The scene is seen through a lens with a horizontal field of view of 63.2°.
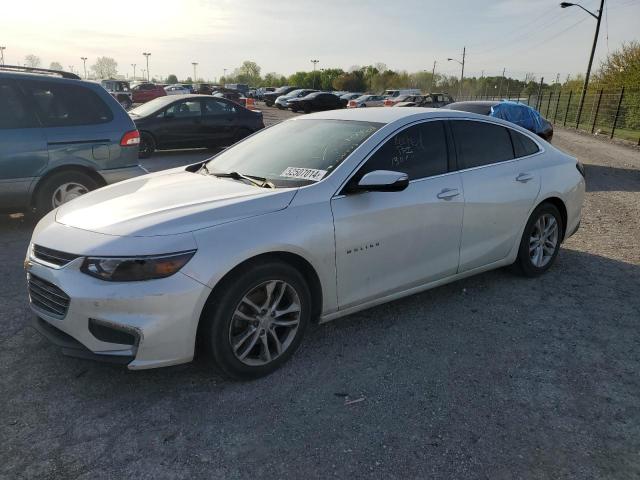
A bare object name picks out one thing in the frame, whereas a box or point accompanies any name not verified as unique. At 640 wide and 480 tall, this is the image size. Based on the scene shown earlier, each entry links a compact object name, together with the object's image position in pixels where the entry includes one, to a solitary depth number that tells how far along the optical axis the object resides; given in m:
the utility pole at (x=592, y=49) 27.20
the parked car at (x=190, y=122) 12.78
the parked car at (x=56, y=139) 5.73
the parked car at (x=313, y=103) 32.50
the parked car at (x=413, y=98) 22.61
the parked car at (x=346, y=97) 40.06
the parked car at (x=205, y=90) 35.83
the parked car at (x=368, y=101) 31.96
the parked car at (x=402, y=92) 36.98
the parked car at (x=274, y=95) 44.53
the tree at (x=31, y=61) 129.18
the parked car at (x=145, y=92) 36.31
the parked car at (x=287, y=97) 37.59
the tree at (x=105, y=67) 150.34
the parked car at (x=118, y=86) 35.19
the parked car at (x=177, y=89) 45.34
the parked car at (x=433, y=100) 21.34
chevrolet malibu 2.76
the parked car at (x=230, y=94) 33.12
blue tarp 11.39
